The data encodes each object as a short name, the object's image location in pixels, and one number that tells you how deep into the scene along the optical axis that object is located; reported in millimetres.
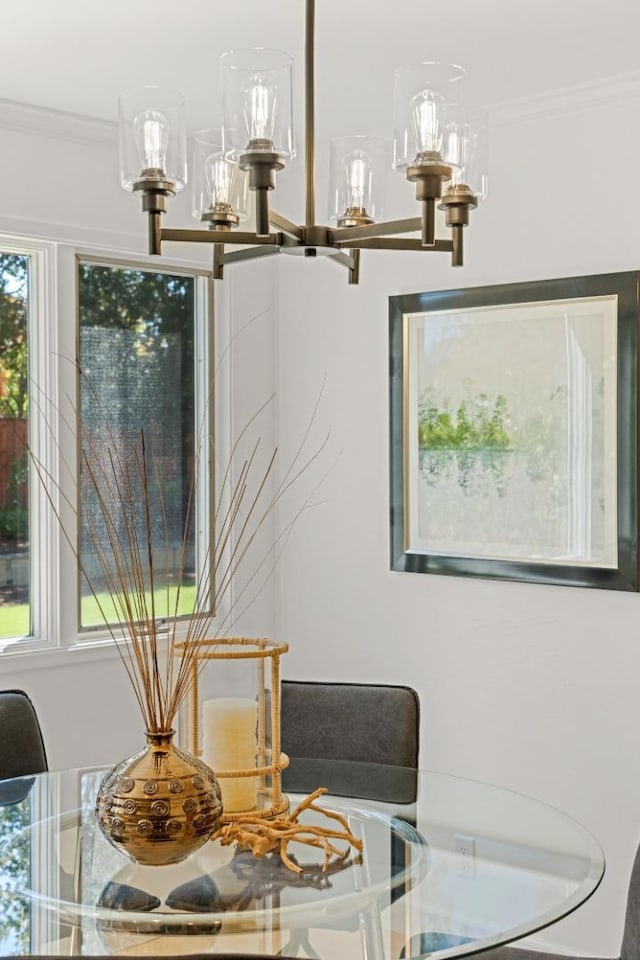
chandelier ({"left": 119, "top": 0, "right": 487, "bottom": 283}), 1788
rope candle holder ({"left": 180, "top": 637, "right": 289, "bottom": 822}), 2215
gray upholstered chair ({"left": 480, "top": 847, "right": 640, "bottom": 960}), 2047
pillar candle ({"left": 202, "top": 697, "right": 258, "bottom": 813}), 2215
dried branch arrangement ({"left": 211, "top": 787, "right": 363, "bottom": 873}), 2057
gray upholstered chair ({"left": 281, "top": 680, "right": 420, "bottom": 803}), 2945
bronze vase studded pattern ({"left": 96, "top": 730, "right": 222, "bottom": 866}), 1945
